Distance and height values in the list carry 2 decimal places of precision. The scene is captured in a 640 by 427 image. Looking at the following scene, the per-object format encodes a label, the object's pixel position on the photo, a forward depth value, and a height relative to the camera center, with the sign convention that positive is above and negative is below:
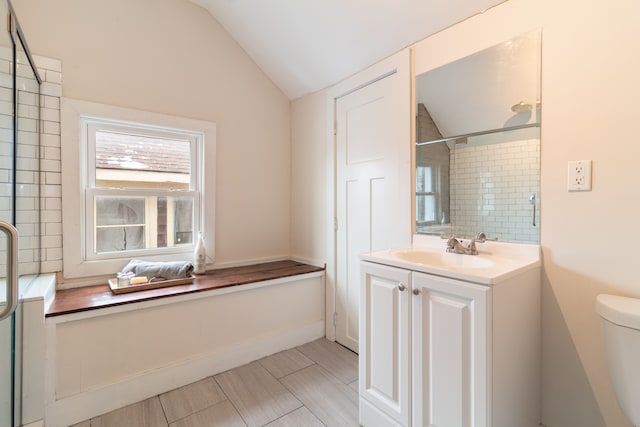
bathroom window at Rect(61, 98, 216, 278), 1.90 +0.20
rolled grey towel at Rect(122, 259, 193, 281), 2.02 -0.38
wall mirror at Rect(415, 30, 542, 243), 1.43 +0.37
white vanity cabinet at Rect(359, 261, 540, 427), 1.09 -0.57
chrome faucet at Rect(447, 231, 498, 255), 1.55 -0.17
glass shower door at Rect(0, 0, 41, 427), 1.21 +0.13
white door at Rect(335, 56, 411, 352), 1.92 +0.24
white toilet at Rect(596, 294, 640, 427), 1.00 -0.47
